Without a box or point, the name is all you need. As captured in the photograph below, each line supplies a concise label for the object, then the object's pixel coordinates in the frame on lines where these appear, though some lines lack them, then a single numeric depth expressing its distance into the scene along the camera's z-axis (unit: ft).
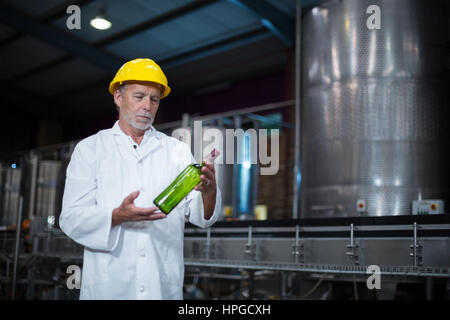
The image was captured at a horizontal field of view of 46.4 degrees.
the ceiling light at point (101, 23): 10.22
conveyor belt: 10.12
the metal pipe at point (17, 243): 16.34
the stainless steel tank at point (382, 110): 14.06
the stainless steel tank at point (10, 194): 25.20
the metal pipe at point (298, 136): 16.89
